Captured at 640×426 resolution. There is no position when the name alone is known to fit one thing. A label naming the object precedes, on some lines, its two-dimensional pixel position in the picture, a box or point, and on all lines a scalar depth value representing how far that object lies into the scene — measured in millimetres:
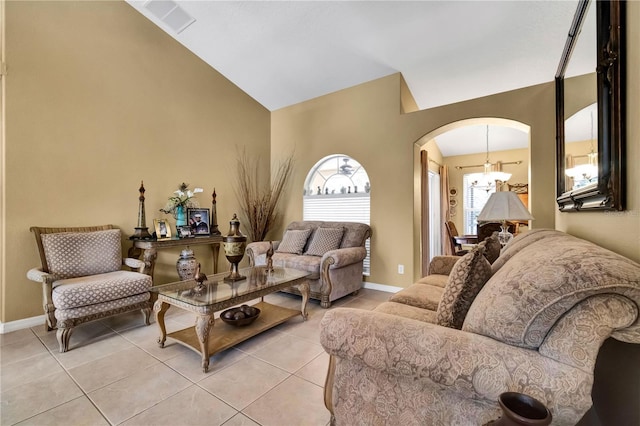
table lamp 2486
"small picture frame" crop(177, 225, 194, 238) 3694
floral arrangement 3666
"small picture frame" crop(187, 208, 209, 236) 3912
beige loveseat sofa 3244
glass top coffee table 1932
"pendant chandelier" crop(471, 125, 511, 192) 4965
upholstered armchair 2223
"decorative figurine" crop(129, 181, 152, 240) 3305
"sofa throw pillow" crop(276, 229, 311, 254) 3975
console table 3064
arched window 4305
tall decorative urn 2545
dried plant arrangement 4738
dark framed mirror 1090
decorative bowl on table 2373
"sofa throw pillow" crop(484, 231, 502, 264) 1726
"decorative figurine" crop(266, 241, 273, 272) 3048
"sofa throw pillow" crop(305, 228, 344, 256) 3742
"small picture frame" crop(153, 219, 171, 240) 3533
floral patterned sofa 781
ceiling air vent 3277
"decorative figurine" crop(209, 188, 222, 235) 4184
